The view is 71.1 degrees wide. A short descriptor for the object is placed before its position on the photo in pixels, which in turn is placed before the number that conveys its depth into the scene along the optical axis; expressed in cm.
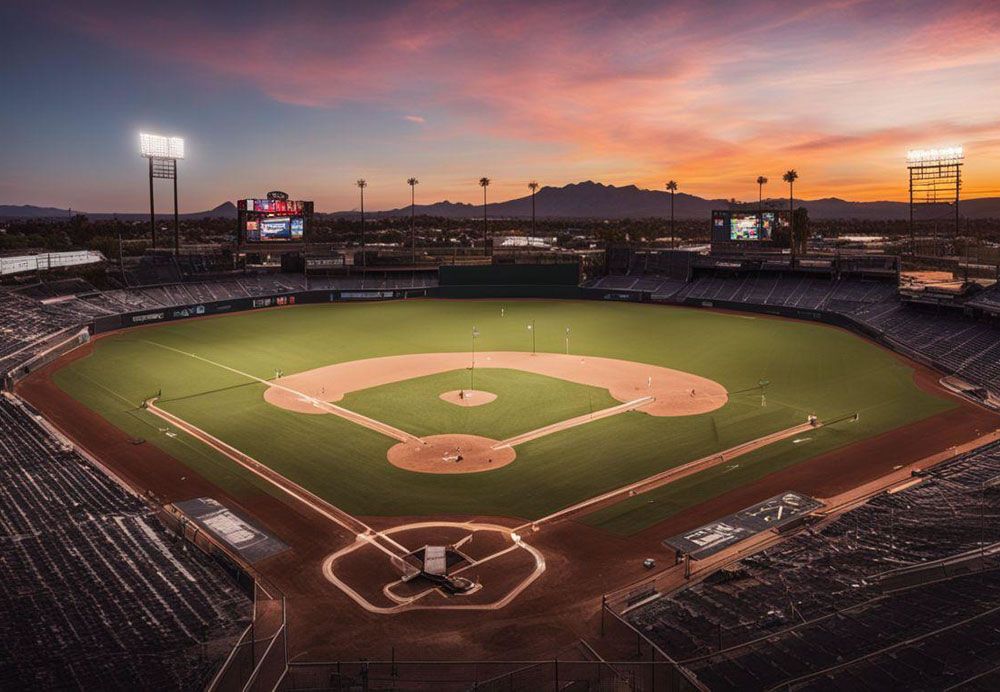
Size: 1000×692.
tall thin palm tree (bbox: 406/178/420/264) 9169
